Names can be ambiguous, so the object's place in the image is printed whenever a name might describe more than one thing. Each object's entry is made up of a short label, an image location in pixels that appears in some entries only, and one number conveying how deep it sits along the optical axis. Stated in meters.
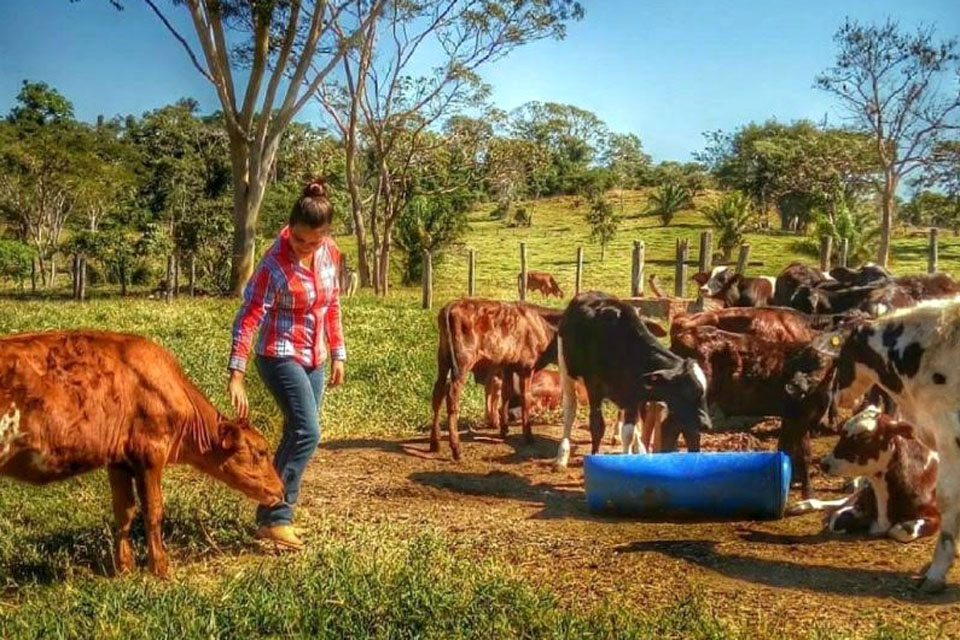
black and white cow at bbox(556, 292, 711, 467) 9.17
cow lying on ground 7.20
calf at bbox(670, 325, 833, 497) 10.43
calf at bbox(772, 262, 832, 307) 15.41
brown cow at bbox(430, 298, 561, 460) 11.09
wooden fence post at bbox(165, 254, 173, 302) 25.62
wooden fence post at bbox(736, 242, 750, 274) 24.64
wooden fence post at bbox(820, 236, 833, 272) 24.08
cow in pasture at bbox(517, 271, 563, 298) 34.34
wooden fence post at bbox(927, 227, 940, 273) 23.97
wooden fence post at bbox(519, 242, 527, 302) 27.48
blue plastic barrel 7.48
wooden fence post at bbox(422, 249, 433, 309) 23.81
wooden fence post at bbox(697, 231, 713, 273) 24.08
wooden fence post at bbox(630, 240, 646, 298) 24.36
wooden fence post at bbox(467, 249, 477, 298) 29.34
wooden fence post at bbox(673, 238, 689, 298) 23.84
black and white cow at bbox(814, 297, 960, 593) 6.14
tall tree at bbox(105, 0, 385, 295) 24.02
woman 6.65
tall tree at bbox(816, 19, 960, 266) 36.16
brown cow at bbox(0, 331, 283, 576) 5.82
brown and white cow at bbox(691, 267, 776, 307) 16.81
